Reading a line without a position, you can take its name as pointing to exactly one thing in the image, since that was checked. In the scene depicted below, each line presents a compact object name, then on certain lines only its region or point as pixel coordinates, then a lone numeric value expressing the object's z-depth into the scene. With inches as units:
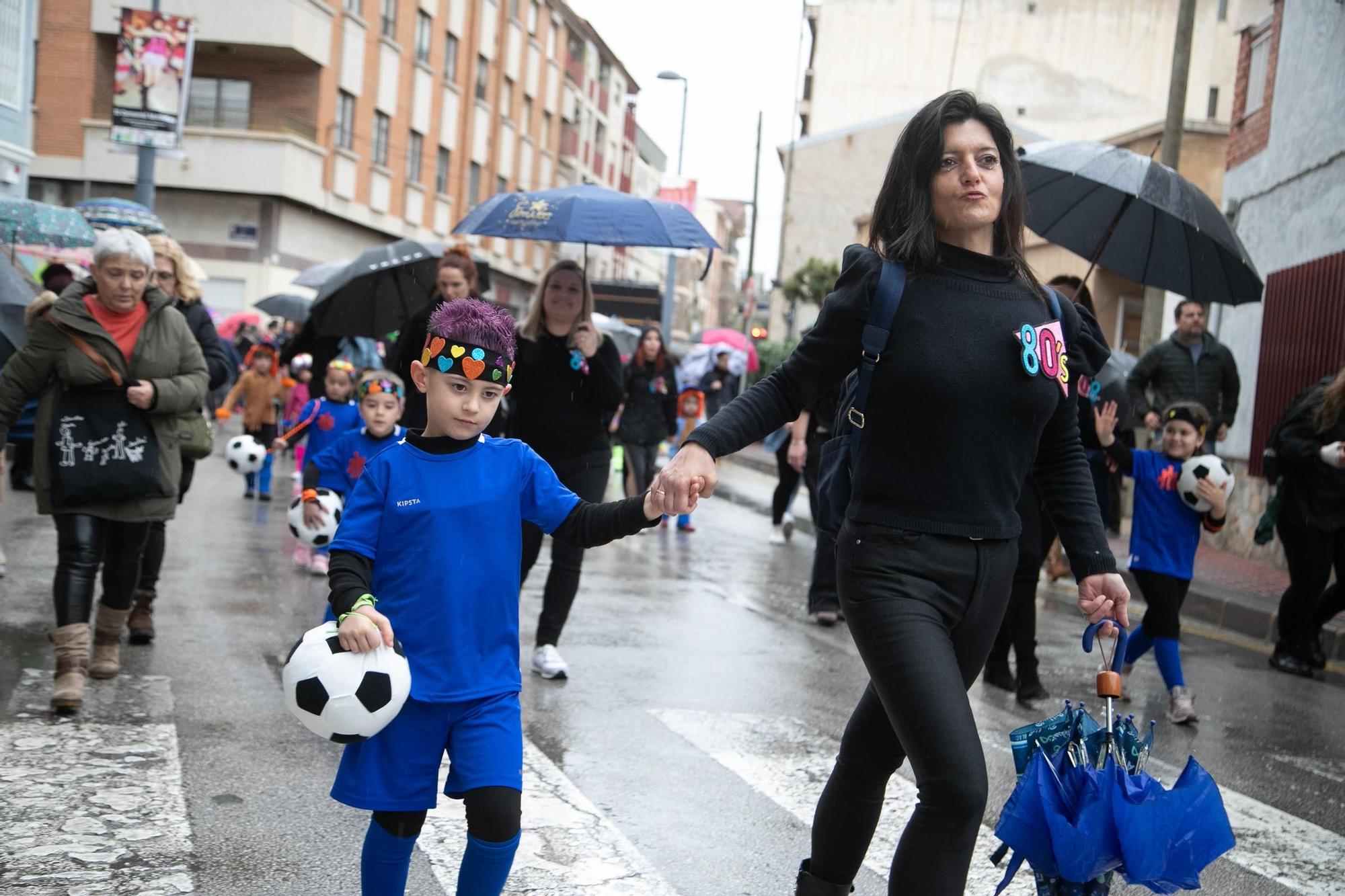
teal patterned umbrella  402.0
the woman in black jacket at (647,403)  512.7
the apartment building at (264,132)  1269.7
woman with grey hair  221.1
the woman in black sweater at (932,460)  114.0
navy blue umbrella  293.3
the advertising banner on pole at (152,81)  695.1
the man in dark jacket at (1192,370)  425.7
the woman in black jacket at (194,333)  267.7
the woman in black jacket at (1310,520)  329.4
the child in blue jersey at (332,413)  413.7
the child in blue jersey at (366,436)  304.5
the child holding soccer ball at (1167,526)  268.5
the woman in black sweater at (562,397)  259.1
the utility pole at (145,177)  765.9
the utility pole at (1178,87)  571.5
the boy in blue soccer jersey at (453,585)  120.6
